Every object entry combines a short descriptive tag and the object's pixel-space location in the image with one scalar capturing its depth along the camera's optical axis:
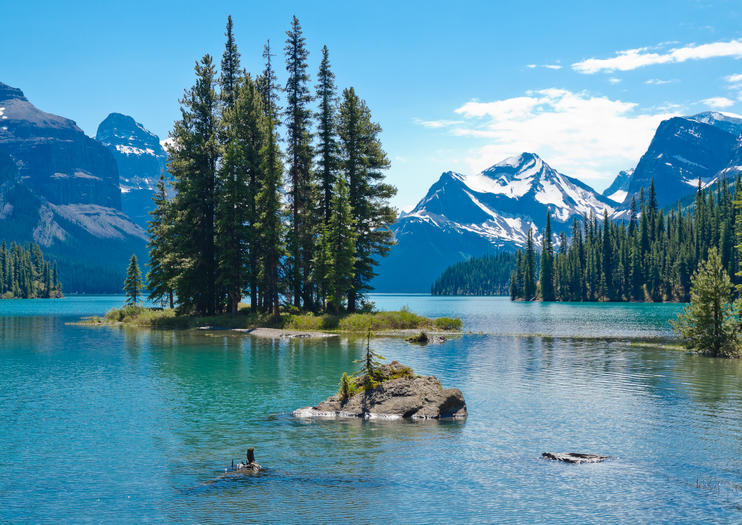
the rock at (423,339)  54.31
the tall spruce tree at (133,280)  93.12
